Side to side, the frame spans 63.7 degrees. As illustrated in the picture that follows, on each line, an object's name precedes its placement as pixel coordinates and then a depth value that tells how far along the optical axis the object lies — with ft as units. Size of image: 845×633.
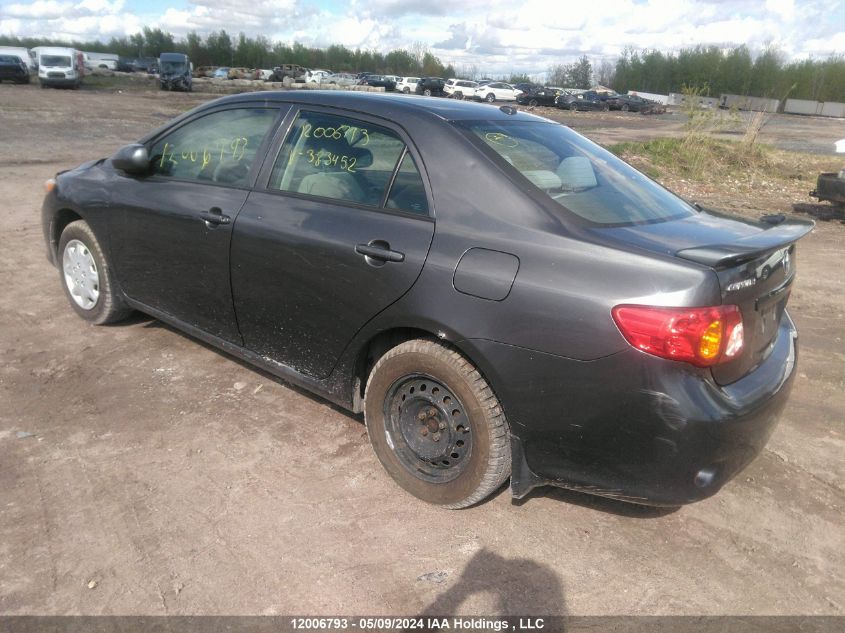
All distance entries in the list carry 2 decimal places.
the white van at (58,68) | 119.96
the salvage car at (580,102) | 156.56
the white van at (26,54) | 171.63
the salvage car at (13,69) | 127.95
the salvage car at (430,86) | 162.40
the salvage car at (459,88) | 163.41
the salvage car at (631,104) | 165.99
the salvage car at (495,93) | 164.55
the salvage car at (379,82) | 171.94
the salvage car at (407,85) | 166.08
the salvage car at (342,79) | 187.11
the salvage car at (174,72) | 137.49
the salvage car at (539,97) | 160.45
